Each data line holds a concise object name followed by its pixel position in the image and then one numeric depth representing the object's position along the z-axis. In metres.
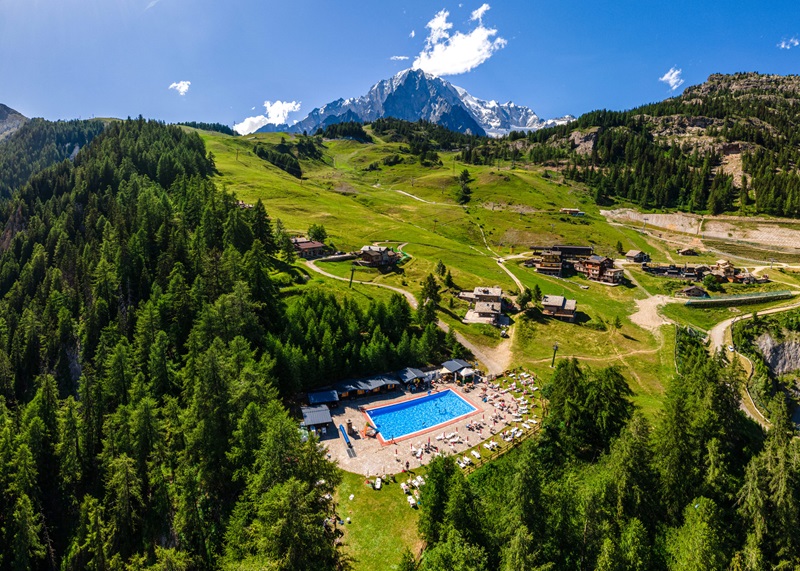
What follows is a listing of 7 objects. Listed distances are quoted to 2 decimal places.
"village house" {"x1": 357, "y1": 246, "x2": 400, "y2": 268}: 119.06
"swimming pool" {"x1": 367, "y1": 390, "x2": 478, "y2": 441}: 58.53
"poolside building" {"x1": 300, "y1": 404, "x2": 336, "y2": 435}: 54.78
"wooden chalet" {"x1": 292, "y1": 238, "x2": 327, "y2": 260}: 121.31
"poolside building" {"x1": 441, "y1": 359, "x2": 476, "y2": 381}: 71.81
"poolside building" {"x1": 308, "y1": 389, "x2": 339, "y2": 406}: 60.59
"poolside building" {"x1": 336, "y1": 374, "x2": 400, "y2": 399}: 64.88
